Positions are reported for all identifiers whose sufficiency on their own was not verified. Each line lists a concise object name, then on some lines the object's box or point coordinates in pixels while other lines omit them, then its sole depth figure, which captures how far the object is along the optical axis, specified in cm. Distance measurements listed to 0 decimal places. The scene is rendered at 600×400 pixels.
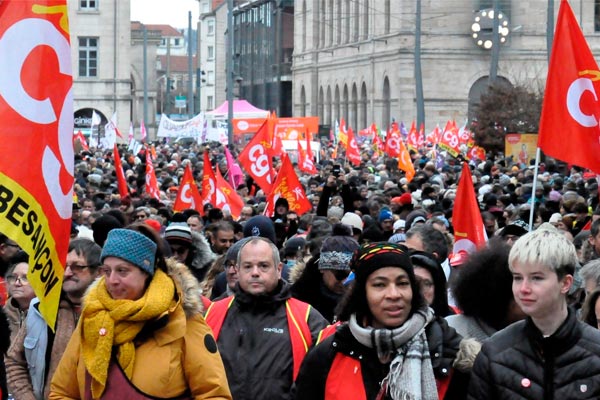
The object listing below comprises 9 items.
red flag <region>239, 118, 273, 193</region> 2211
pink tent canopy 5118
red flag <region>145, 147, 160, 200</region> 2219
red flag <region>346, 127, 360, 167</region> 3678
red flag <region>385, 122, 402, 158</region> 3604
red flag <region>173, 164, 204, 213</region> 1884
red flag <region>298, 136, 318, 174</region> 3139
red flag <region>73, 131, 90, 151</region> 4359
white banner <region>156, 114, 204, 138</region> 4769
